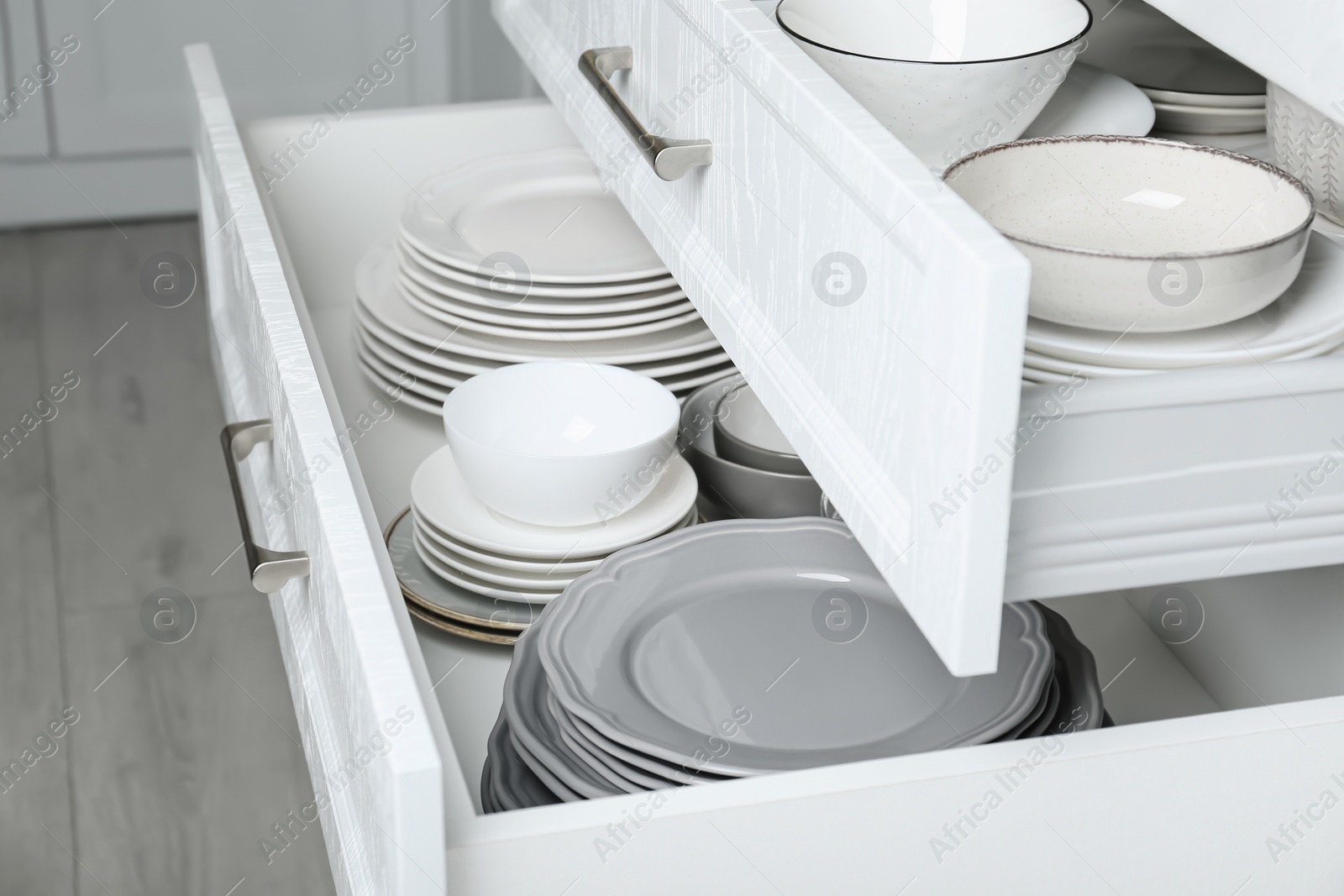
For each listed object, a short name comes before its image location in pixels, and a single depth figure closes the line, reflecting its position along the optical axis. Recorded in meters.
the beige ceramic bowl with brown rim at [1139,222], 1.53
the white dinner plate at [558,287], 1.98
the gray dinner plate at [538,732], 1.63
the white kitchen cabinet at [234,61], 3.52
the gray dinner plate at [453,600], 1.79
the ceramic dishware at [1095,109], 1.76
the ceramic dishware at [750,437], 1.87
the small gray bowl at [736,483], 1.86
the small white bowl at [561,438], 1.81
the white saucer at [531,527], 1.81
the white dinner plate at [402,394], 2.01
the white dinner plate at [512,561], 1.81
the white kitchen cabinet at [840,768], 1.50
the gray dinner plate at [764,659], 1.65
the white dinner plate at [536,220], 2.00
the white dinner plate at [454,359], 2.00
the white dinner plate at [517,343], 1.99
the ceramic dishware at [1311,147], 1.66
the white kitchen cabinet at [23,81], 3.46
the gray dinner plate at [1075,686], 1.66
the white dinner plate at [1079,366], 1.54
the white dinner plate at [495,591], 1.80
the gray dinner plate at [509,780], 1.65
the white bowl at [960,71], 1.69
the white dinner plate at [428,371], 2.00
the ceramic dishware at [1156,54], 1.87
